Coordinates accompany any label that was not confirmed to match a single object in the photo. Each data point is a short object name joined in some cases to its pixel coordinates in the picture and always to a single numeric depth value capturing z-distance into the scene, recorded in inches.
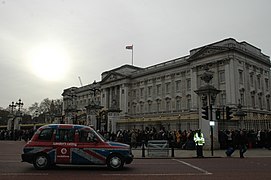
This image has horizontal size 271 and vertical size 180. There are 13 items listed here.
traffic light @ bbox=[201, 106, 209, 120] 752.3
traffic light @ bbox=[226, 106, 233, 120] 757.9
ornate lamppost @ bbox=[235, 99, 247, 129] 958.4
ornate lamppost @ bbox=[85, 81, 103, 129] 1359.5
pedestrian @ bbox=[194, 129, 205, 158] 693.3
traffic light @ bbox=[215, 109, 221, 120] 773.9
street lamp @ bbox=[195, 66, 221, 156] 855.1
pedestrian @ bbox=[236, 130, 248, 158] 700.9
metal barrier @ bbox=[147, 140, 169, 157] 729.0
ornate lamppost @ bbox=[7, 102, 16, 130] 2100.5
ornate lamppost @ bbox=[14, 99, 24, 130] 2065.7
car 466.6
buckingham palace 1163.9
